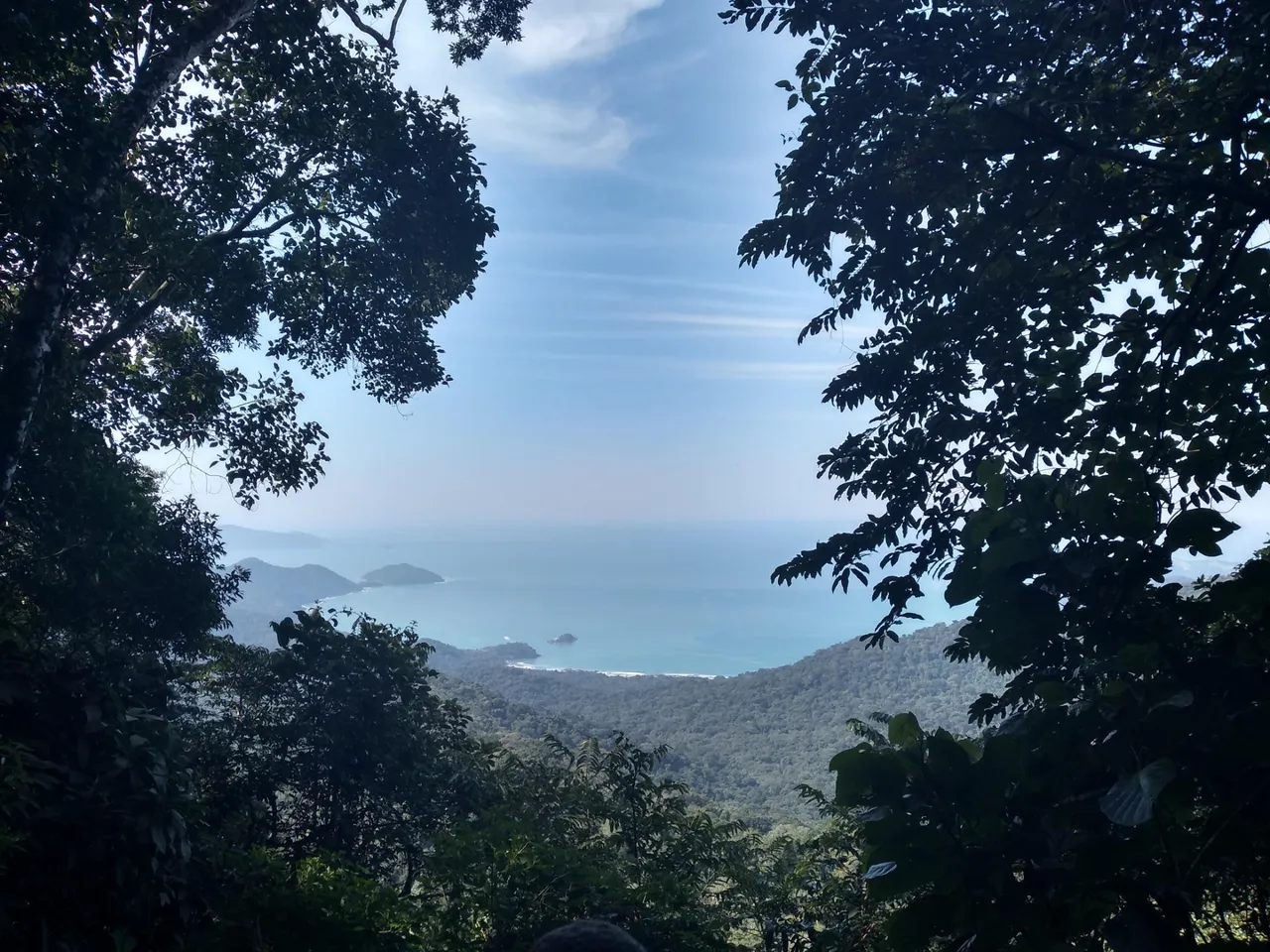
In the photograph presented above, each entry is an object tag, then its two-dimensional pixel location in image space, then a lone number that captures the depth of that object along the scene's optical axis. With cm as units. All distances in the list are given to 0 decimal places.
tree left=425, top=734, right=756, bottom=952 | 381
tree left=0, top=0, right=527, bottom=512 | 404
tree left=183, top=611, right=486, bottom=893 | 594
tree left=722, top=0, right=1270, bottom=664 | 225
